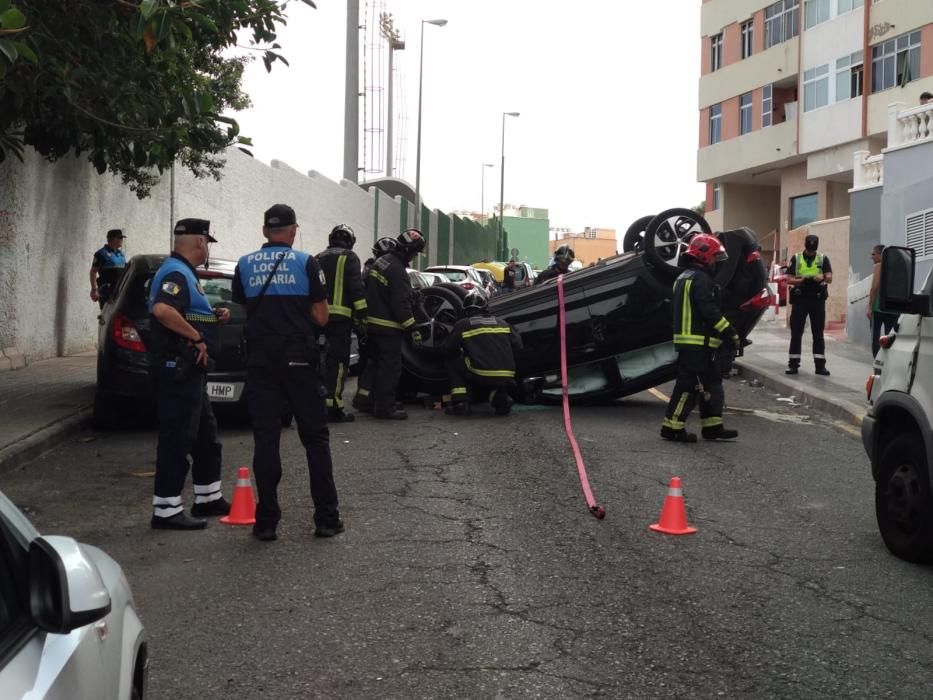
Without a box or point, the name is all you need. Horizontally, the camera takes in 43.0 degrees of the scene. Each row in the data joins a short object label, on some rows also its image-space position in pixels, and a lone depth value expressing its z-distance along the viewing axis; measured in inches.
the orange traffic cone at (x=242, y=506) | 285.0
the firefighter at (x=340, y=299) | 433.1
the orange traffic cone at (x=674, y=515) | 273.6
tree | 338.0
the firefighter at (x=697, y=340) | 414.9
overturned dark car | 488.1
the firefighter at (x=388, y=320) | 469.4
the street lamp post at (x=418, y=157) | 1649.9
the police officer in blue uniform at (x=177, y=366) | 275.0
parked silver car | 86.9
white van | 235.6
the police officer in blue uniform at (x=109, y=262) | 641.0
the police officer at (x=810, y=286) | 608.7
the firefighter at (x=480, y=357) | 475.8
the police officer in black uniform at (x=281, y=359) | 265.0
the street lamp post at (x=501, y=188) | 2675.9
